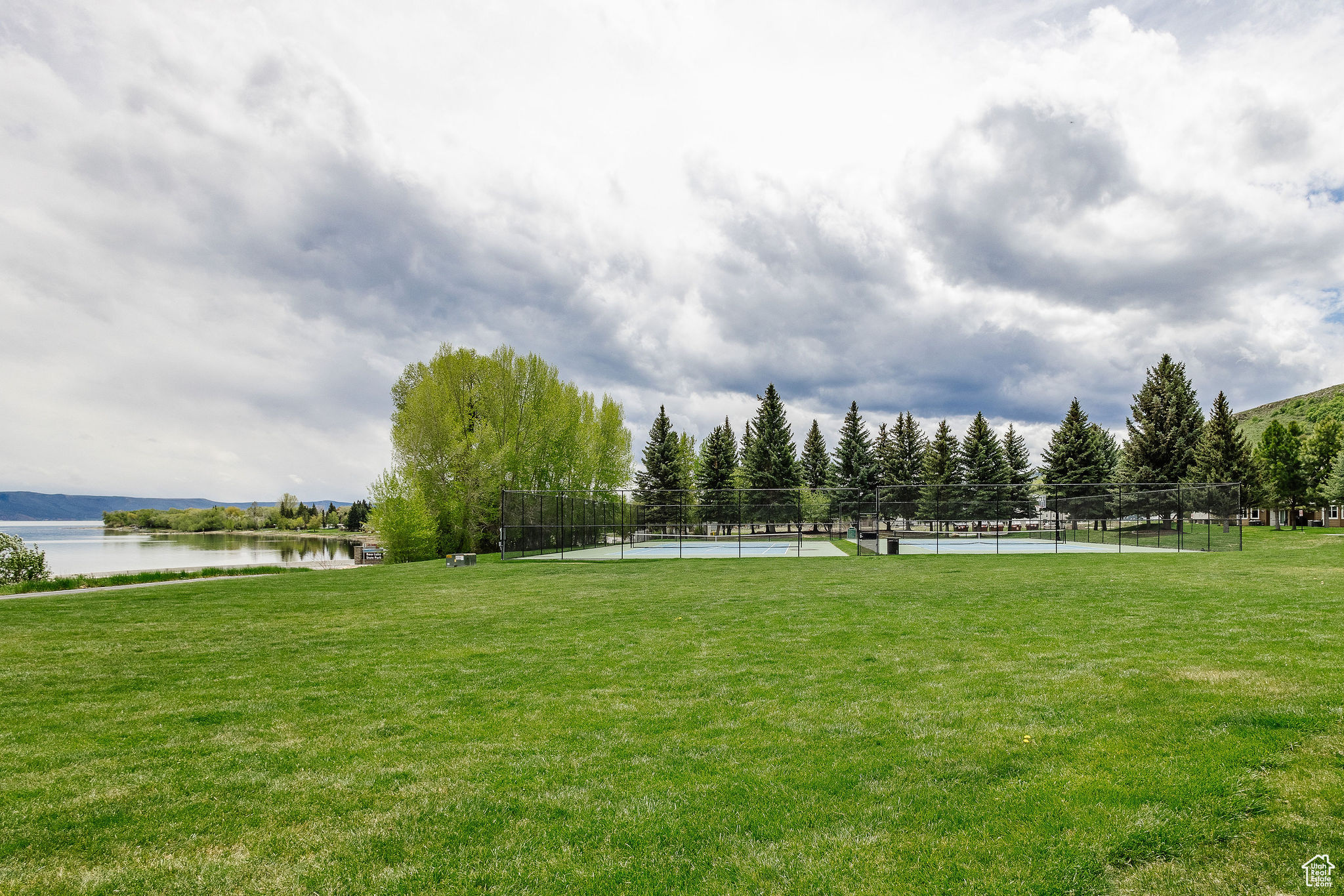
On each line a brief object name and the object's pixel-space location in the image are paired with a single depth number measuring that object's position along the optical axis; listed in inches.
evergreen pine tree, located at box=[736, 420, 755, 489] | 2137.1
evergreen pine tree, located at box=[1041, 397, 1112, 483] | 1913.1
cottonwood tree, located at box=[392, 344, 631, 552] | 1272.1
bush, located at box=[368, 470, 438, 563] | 1117.1
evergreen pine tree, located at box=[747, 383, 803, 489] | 2090.3
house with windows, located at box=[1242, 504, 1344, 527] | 2070.6
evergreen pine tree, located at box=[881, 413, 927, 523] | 2305.6
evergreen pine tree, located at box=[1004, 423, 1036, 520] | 2219.5
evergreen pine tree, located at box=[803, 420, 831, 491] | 2308.1
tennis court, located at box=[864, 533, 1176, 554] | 1049.5
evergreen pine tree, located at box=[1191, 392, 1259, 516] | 1724.9
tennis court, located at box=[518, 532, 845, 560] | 1062.4
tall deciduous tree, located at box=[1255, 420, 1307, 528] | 1791.3
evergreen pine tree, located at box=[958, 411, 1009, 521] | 2108.8
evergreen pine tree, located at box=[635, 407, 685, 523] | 2101.4
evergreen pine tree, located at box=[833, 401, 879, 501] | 2187.5
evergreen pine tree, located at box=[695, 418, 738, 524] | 2197.3
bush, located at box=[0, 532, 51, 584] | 831.1
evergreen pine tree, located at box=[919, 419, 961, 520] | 2171.5
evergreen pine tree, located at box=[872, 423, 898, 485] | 2306.5
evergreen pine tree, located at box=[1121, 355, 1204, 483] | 1722.4
